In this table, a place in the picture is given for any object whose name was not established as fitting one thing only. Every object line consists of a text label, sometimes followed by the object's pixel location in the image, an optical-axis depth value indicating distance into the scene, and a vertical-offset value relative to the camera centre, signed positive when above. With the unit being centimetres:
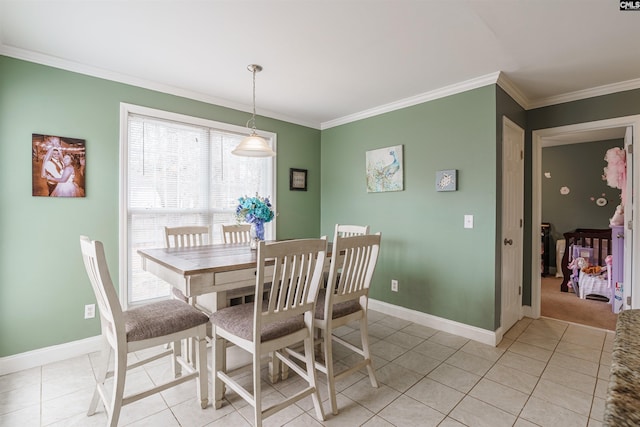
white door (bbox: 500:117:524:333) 292 -8
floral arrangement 242 +0
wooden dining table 166 -34
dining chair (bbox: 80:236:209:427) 152 -67
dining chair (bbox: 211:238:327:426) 156 -63
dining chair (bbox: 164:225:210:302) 268 -22
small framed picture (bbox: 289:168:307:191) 412 +47
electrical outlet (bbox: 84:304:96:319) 259 -87
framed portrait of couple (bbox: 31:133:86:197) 237 +39
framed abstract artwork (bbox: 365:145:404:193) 349 +53
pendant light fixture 246 +54
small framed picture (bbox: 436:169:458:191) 300 +34
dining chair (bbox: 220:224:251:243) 302 -22
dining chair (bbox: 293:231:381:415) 184 -56
